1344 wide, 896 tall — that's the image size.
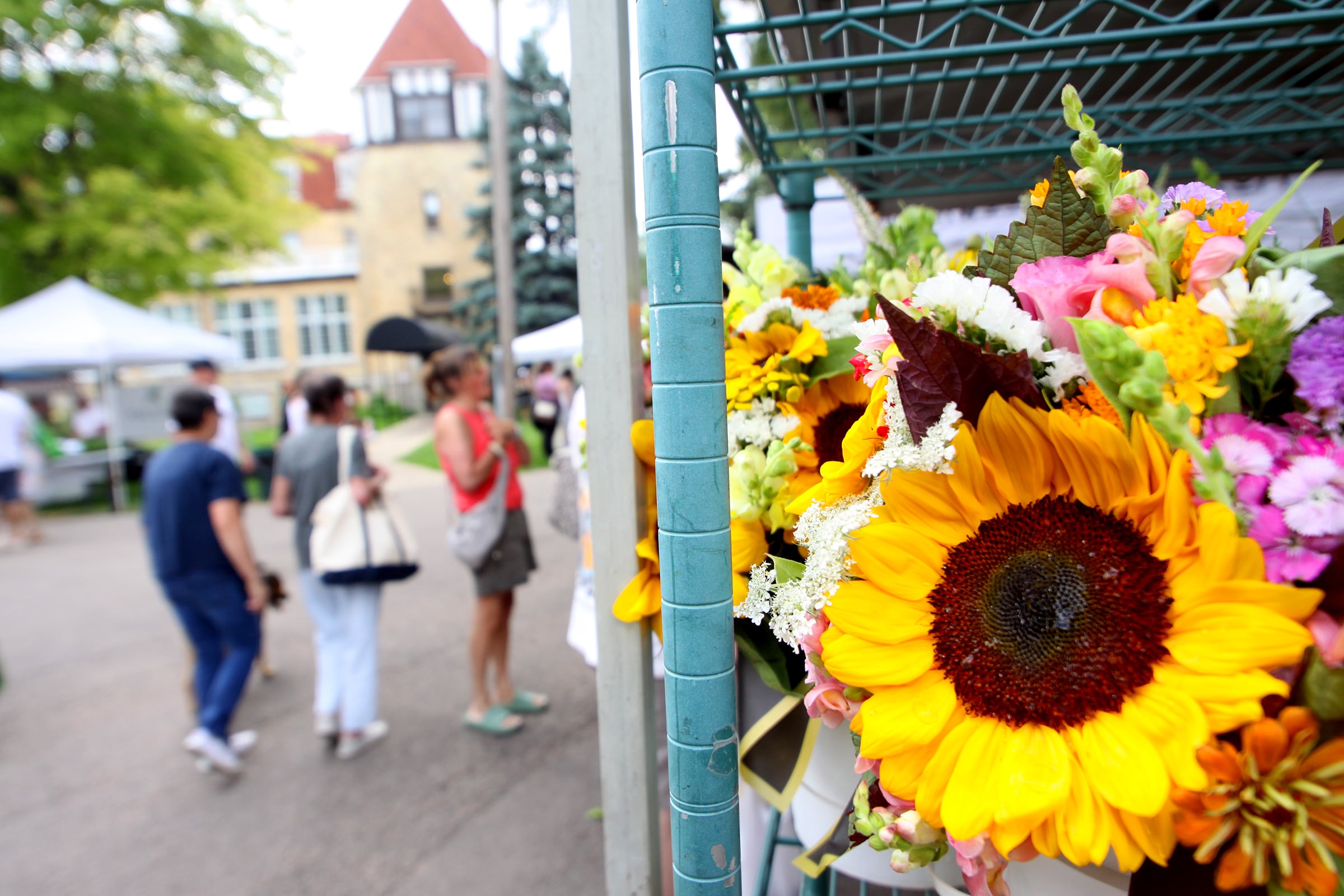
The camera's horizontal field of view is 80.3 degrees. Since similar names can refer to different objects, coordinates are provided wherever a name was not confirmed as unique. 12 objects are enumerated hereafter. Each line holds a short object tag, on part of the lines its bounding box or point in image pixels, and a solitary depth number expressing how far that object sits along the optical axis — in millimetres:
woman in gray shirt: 3748
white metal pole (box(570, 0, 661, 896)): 930
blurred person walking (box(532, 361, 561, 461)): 12648
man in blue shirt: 3598
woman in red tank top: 3650
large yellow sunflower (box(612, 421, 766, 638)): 993
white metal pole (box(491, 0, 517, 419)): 8406
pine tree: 17562
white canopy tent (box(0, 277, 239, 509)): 9477
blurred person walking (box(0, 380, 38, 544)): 8305
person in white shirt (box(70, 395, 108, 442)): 14766
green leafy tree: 11570
